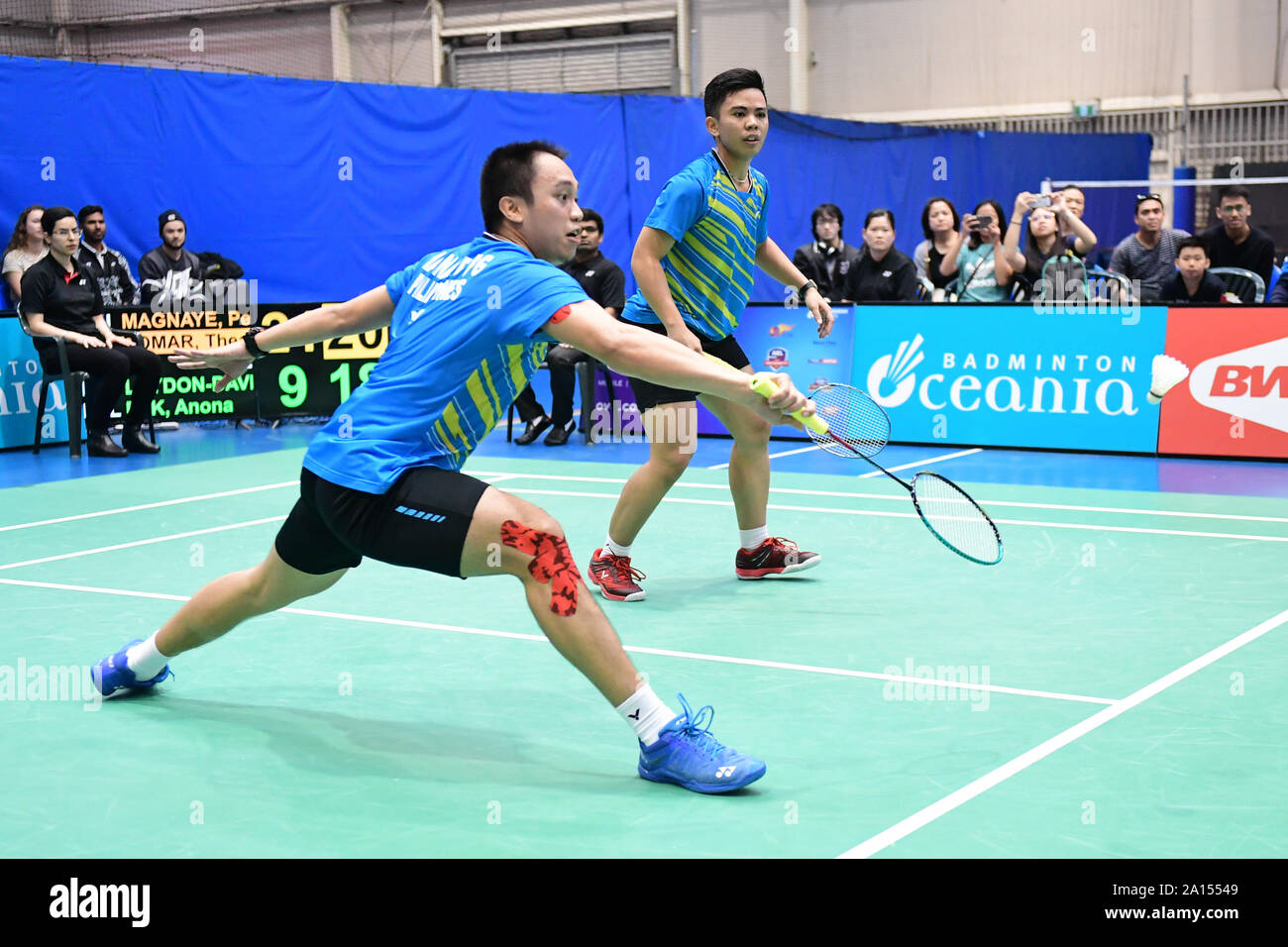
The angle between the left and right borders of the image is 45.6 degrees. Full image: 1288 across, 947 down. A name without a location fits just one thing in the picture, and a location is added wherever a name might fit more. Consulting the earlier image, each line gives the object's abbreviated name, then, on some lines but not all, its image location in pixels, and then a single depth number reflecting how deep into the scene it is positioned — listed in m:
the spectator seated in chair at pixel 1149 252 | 11.67
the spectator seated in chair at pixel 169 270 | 12.99
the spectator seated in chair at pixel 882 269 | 11.54
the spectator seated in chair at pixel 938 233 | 11.85
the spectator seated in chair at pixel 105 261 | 12.36
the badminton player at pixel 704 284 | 5.96
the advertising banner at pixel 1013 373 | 10.33
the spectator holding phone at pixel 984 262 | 11.20
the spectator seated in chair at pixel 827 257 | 12.27
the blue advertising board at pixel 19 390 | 11.58
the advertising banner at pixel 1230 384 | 9.80
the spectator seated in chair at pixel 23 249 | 12.14
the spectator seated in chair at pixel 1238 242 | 12.12
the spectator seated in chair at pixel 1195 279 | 10.56
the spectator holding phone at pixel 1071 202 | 11.69
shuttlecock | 9.95
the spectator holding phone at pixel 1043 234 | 11.15
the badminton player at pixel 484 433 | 3.61
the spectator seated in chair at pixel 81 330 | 11.11
